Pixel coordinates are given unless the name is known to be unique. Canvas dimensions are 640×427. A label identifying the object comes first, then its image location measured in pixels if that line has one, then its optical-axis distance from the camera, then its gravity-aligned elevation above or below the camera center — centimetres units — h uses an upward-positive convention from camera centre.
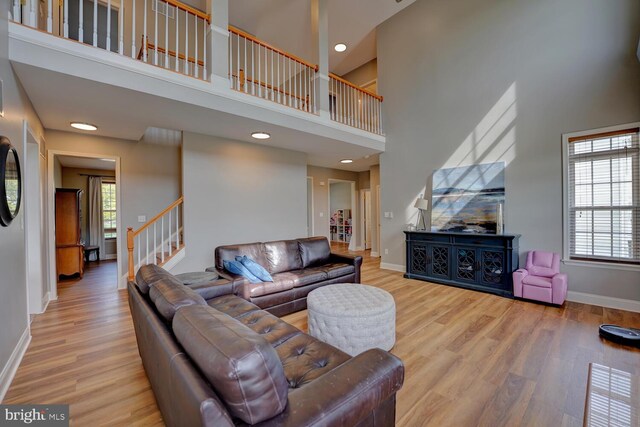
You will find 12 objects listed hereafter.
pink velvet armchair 345 -93
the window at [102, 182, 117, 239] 761 +4
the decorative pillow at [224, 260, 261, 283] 318 -71
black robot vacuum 246 -118
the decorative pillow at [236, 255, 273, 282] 324 -72
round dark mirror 194 +23
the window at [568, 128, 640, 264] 335 +16
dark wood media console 395 -80
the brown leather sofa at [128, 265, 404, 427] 90 -66
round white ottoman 226 -96
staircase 384 -56
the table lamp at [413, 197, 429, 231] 498 -1
